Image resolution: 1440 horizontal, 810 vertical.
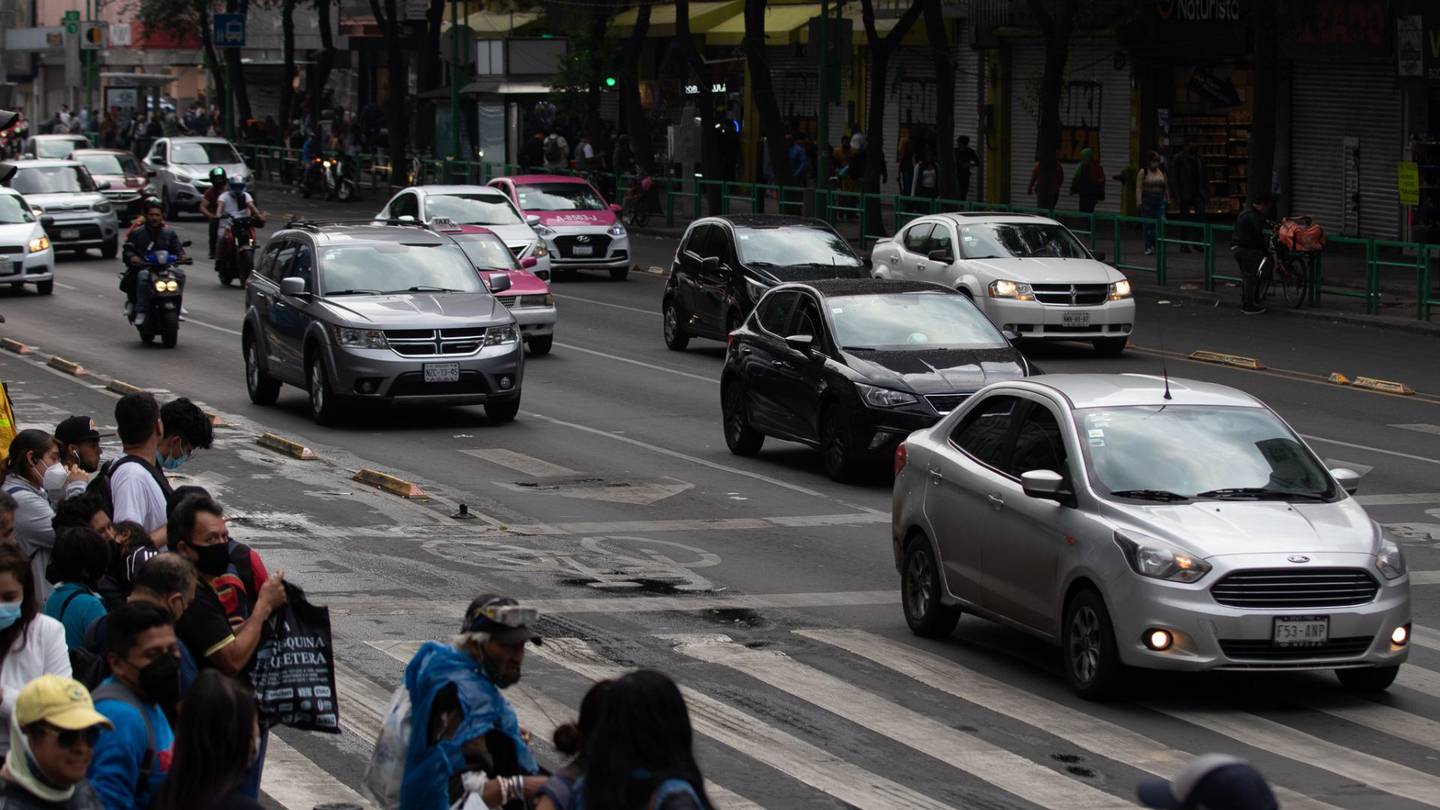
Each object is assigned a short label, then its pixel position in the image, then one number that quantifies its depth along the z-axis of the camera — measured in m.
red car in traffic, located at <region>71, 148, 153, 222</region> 50.56
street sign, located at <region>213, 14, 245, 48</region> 68.88
